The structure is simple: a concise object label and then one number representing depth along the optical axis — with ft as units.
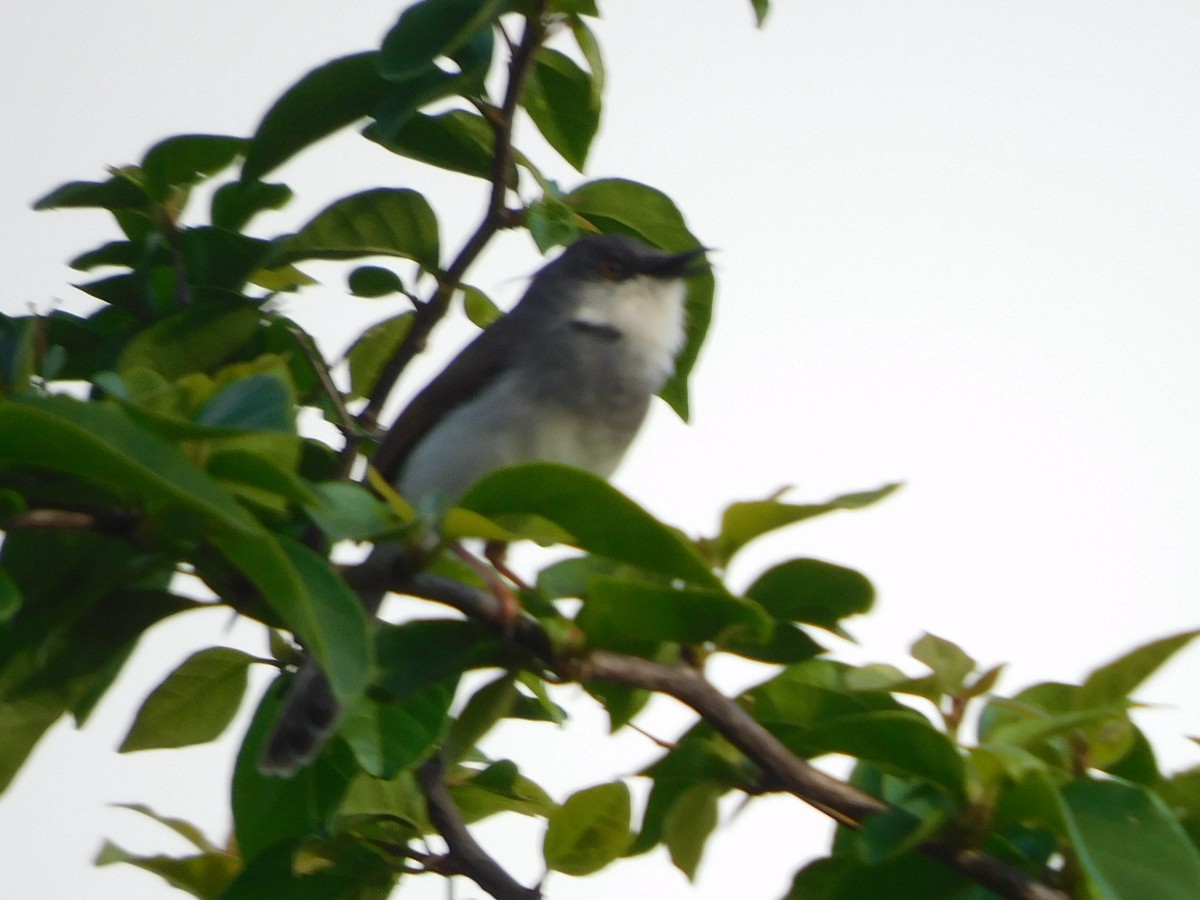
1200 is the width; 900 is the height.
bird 26.81
